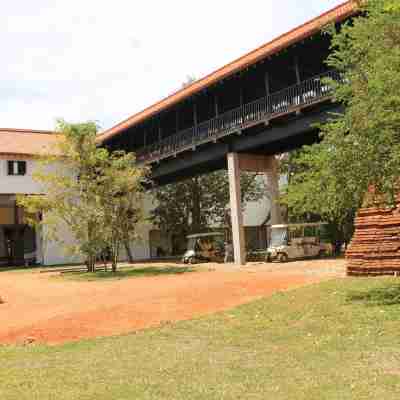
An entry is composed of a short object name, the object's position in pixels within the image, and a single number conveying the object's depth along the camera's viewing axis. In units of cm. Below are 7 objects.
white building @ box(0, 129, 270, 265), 3706
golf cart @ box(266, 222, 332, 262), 2709
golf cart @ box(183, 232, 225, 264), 3191
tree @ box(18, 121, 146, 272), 2561
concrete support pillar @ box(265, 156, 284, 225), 2781
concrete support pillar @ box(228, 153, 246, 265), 2628
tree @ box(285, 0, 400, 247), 1007
